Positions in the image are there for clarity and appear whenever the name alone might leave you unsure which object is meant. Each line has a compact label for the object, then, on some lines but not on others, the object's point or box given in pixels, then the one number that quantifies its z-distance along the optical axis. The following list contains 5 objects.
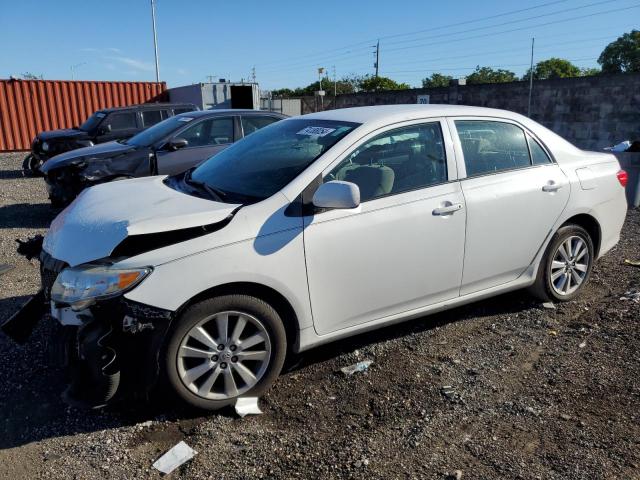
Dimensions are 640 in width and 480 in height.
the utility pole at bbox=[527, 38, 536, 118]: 15.34
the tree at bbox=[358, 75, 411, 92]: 55.41
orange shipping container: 18.98
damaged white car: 2.83
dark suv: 11.52
